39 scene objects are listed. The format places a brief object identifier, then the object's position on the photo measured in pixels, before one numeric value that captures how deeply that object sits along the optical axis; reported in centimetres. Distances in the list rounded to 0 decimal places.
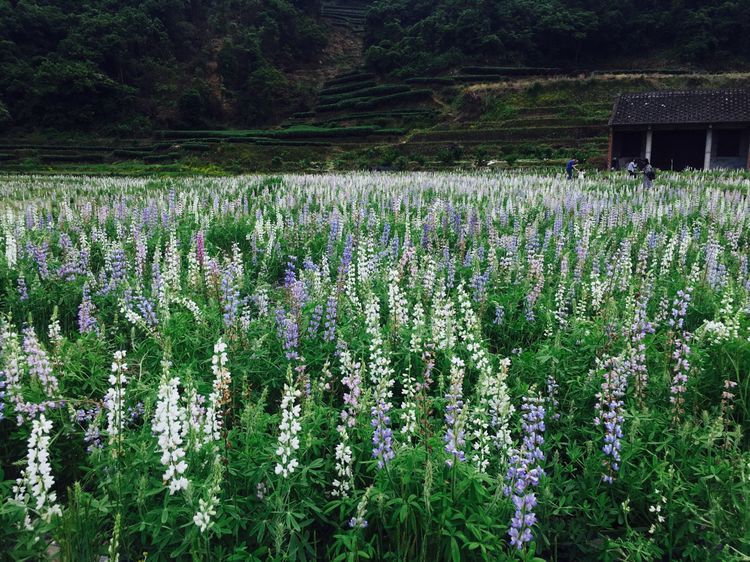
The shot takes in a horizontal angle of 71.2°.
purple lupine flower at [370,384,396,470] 290
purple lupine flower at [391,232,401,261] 809
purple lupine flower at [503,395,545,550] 259
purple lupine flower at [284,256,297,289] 553
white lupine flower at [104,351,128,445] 273
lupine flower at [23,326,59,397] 364
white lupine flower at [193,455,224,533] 242
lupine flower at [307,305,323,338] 495
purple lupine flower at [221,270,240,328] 451
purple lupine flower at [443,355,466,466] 269
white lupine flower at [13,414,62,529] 257
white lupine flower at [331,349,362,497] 304
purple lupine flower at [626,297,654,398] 408
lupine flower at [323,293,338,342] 470
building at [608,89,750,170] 3500
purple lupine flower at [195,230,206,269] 733
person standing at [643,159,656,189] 1971
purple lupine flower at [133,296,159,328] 504
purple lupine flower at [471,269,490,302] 593
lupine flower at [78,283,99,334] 496
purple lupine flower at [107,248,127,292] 643
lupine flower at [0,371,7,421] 344
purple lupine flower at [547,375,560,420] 409
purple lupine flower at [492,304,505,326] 577
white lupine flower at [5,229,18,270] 707
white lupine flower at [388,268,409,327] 441
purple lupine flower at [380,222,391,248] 871
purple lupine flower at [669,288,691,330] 434
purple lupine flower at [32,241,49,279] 692
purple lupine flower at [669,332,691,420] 374
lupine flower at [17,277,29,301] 621
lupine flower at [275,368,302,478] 274
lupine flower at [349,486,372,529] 261
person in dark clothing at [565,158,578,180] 2478
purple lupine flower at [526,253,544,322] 587
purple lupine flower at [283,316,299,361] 446
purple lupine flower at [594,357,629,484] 336
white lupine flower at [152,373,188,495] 254
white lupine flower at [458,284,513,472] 304
